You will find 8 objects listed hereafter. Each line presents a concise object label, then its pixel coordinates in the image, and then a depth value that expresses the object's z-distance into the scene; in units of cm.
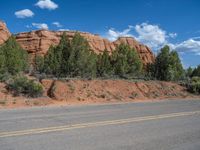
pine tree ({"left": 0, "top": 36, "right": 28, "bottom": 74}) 3428
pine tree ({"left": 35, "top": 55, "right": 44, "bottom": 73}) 5492
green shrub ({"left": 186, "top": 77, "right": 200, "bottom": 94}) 3061
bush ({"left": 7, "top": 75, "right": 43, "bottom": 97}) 2088
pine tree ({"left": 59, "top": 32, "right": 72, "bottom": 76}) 3264
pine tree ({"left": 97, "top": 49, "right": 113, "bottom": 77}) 4287
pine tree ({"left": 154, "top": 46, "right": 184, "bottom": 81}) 4509
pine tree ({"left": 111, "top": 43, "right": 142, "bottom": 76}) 4126
